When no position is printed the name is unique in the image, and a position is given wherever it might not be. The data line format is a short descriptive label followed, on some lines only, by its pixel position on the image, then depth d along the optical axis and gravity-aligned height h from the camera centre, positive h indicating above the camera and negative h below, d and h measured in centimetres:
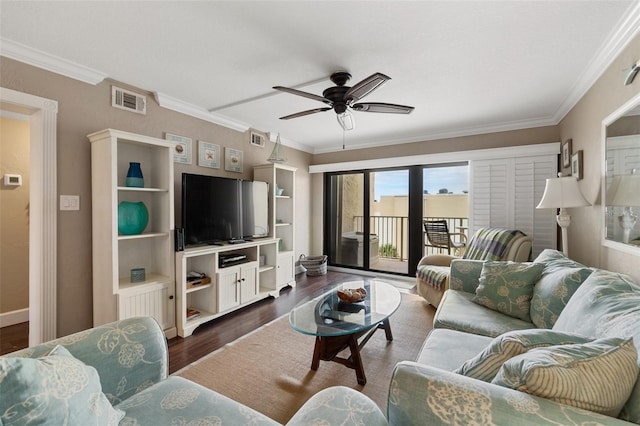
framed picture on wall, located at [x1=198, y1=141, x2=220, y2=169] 329 +66
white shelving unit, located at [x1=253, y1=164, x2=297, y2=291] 385 -9
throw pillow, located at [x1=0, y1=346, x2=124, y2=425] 68 -50
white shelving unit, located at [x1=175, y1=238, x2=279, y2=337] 263 -82
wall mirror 165 +21
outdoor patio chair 440 -43
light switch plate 222 +5
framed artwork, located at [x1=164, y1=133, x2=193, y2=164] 301 +68
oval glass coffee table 184 -79
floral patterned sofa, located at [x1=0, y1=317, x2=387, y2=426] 71 -64
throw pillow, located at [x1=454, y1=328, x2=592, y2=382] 92 -47
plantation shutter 348 +18
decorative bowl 225 -72
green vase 240 -9
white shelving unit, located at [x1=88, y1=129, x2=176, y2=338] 223 -24
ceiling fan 212 +89
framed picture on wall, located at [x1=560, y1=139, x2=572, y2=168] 296 +63
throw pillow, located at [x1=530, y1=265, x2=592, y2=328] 161 -52
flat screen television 289 -1
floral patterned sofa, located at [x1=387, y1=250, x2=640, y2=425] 71 -50
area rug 174 -119
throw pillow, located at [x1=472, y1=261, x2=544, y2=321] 191 -57
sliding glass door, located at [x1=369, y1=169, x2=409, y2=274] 467 -20
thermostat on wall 289 +30
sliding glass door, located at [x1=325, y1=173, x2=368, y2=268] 503 -20
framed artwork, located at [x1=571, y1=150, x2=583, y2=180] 261 +44
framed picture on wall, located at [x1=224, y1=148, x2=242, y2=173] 360 +65
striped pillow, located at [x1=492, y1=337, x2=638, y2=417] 72 -45
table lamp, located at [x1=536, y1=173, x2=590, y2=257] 228 +13
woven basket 481 -99
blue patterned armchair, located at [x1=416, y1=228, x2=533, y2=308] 293 -52
